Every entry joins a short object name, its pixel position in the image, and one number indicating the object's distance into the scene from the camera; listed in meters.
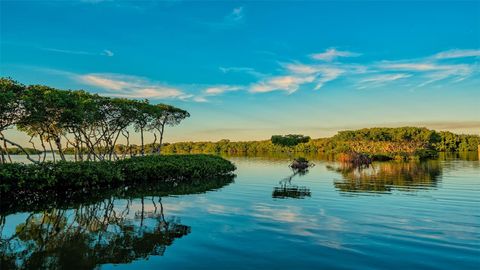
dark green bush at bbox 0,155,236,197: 17.32
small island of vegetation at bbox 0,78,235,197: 17.95
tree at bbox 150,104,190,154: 36.19
